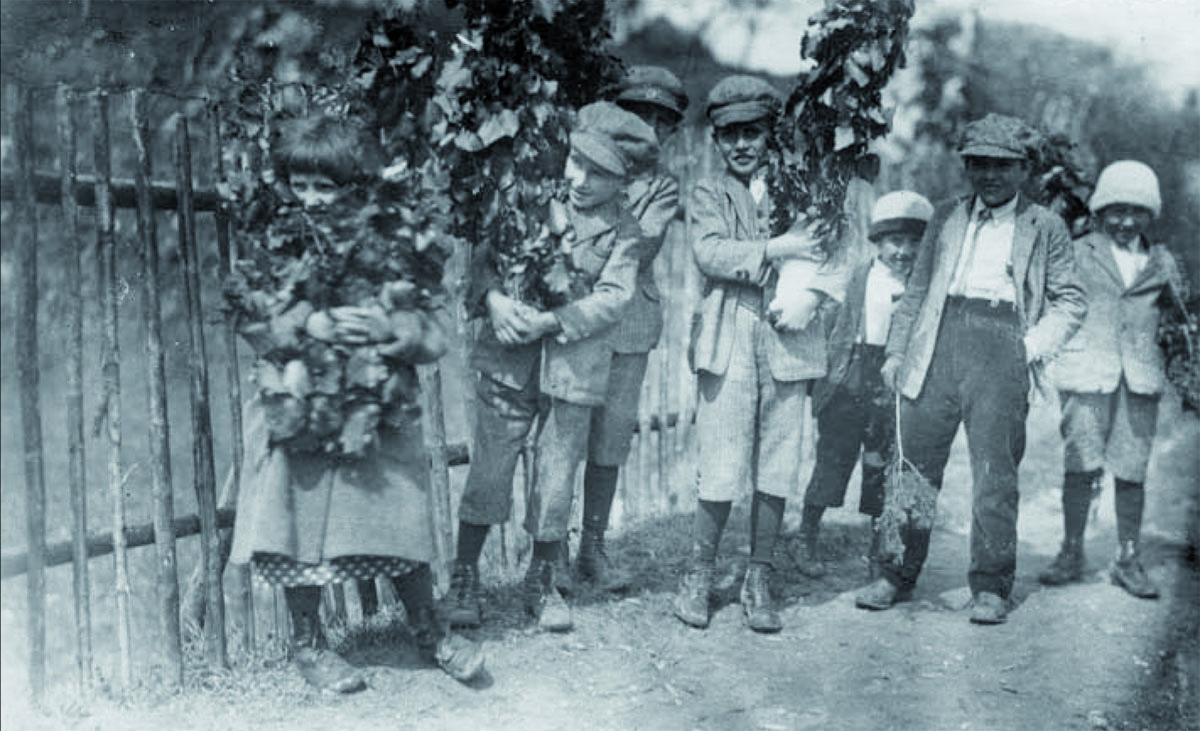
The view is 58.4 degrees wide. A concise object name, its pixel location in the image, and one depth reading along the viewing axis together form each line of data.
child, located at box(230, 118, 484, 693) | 3.34
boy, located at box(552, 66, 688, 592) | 4.64
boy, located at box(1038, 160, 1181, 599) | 5.55
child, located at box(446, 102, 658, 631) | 4.12
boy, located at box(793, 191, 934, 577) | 5.43
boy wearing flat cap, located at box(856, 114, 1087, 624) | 4.72
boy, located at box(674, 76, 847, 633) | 4.50
